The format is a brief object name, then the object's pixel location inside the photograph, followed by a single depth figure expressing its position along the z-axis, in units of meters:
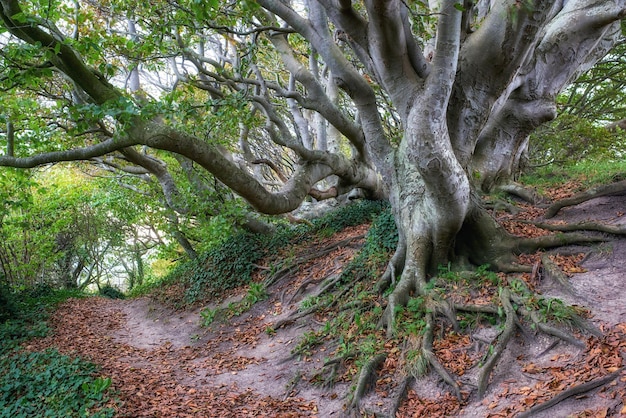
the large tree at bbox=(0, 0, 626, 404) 4.80
